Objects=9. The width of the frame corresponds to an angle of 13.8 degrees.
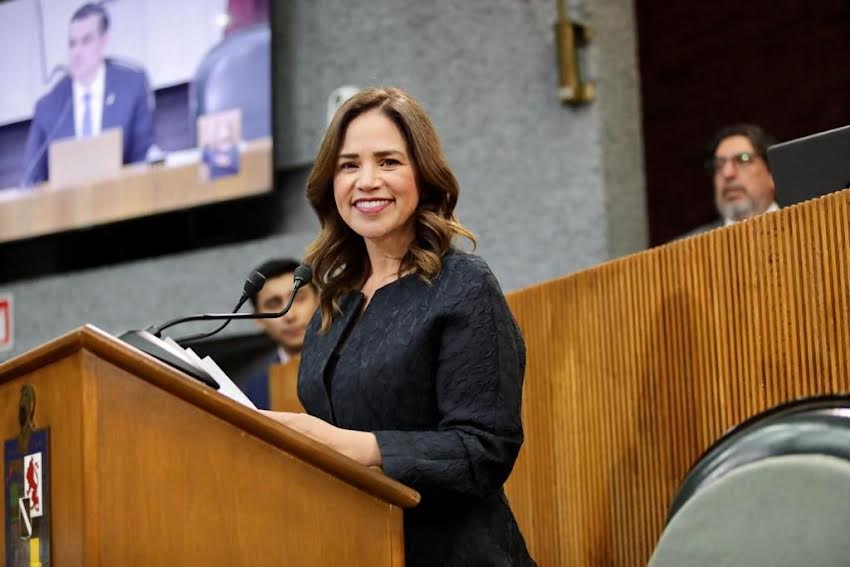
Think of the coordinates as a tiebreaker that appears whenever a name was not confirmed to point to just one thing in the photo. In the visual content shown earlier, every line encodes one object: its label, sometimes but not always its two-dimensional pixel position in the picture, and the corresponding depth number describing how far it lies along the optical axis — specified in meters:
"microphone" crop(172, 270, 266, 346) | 5.30
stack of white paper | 5.06
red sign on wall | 11.43
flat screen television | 10.34
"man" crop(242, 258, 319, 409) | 8.63
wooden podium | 4.85
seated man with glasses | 7.44
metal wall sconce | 8.66
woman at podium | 5.11
